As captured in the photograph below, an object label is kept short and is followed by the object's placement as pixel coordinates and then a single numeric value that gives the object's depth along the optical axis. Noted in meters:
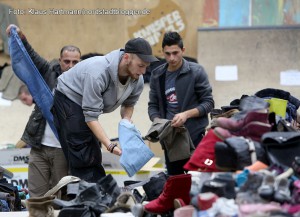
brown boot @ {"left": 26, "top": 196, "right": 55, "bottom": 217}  5.57
